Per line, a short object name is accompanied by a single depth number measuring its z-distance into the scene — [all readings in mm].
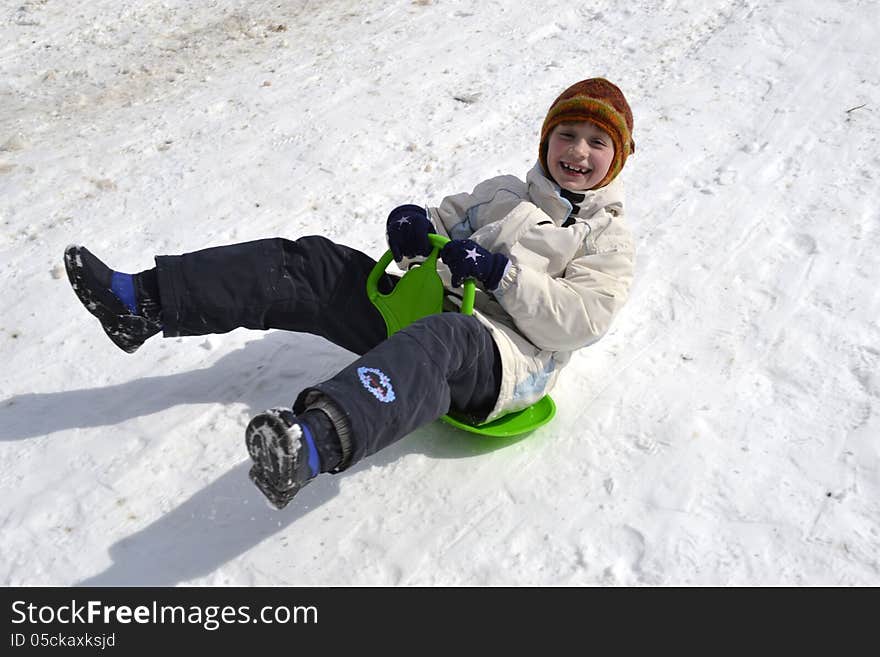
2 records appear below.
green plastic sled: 2480
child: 2076
